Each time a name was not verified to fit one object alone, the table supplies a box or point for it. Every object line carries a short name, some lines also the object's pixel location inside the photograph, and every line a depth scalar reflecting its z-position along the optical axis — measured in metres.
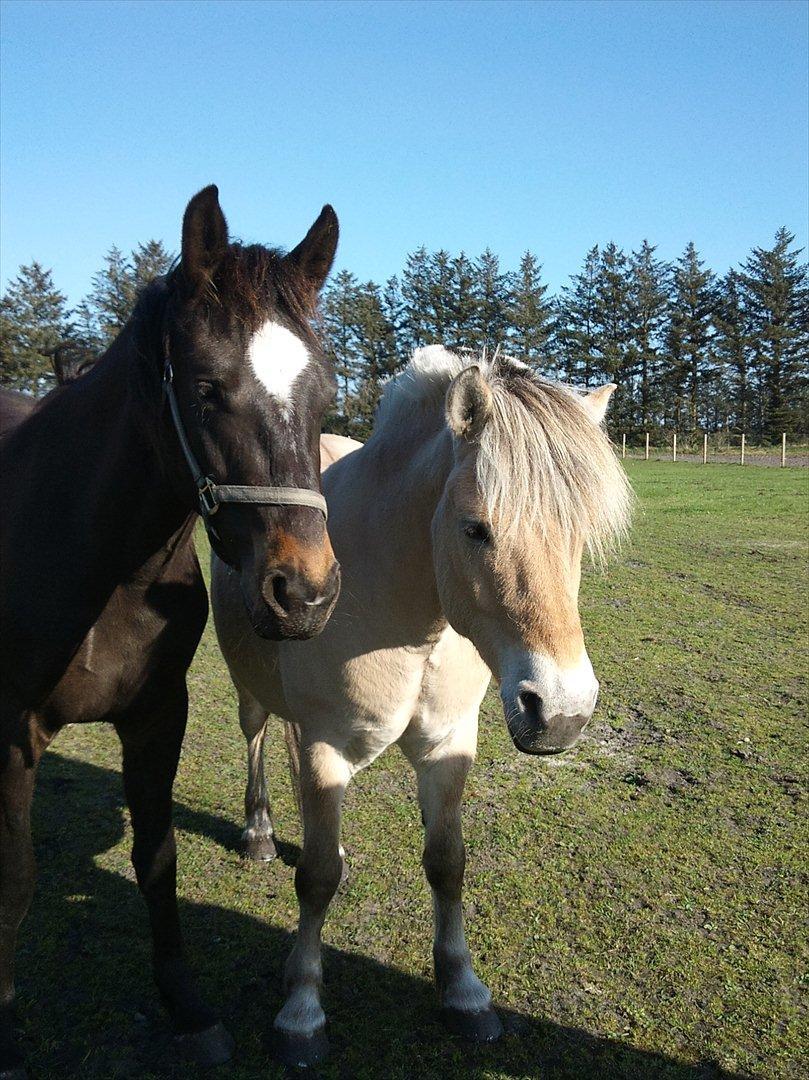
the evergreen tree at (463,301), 47.53
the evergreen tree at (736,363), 48.41
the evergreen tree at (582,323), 47.81
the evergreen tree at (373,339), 45.06
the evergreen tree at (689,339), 48.25
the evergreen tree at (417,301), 48.81
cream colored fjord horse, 1.88
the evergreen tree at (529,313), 44.78
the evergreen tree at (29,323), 30.14
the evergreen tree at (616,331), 47.19
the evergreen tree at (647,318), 48.41
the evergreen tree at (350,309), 42.82
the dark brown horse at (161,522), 1.79
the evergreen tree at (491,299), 46.84
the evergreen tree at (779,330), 45.78
